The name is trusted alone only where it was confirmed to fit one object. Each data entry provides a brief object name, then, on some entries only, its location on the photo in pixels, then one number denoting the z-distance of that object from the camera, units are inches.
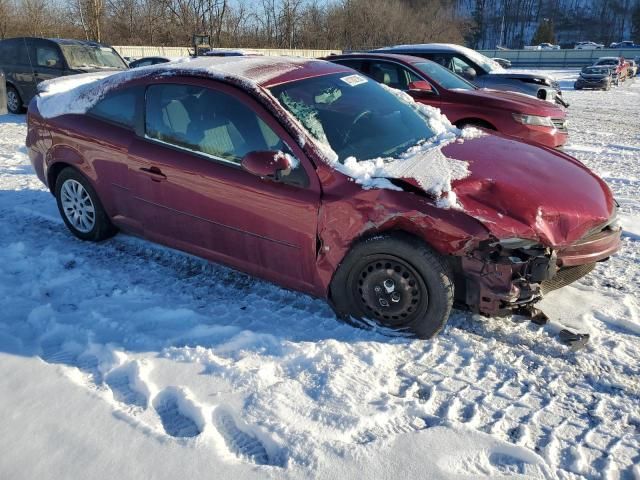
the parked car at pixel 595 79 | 851.4
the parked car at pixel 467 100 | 281.9
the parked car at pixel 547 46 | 2417.6
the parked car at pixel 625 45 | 2249.8
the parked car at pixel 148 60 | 529.9
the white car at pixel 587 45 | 2433.1
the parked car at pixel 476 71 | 418.6
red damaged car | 117.6
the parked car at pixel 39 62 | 439.8
